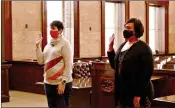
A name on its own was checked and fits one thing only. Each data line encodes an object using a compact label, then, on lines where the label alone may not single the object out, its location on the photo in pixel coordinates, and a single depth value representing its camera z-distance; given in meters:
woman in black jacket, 2.93
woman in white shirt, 3.42
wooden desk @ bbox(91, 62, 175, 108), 4.47
